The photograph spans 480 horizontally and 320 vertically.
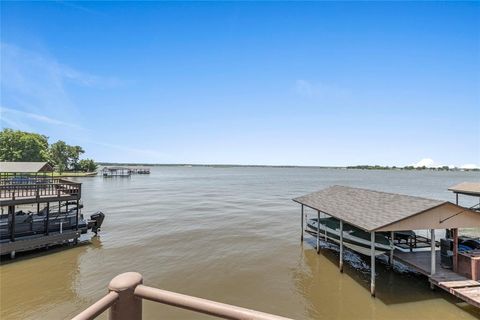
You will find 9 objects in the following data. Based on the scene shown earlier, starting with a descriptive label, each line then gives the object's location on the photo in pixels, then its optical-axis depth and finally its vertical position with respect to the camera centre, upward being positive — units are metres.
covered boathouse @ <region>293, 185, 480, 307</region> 11.51 -2.35
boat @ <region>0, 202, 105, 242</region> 17.35 -3.97
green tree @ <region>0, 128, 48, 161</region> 70.94 +4.40
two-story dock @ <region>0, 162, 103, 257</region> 16.50 -3.80
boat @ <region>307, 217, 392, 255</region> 14.19 -3.84
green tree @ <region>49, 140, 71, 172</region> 86.50 +3.27
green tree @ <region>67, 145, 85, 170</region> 92.12 +2.90
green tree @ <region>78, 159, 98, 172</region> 97.81 -0.12
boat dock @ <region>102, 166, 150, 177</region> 90.74 -2.60
